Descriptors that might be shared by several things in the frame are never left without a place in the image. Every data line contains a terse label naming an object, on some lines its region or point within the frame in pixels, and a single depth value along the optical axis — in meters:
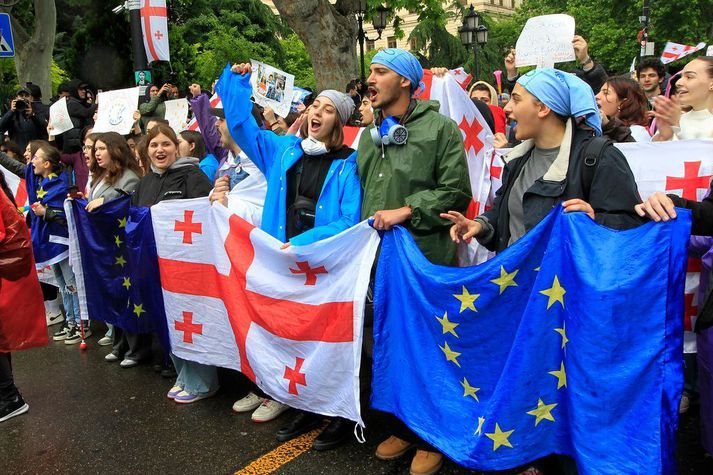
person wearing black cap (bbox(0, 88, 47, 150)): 11.78
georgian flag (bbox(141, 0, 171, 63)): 9.67
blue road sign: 11.13
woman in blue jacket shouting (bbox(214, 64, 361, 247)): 3.80
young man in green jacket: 3.44
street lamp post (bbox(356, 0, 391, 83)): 16.99
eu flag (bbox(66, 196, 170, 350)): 4.96
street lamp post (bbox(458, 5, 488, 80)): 22.55
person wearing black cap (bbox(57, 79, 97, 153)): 10.45
